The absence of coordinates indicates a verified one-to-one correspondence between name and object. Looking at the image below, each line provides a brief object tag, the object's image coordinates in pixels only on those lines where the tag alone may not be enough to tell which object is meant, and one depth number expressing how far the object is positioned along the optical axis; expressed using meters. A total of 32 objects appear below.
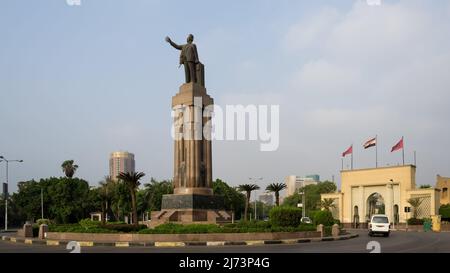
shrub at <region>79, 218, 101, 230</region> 34.33
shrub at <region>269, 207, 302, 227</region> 28.17
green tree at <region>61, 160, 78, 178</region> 83.75
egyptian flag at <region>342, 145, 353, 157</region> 62.03
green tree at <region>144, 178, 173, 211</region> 75.72
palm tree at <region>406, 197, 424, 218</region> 58.84
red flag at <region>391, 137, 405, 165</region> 56.47
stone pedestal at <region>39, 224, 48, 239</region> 29.33
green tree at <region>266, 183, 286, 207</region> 53.05
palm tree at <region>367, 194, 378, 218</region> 69.00
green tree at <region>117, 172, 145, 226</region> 34.41
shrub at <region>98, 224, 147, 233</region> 27.34
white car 32.73
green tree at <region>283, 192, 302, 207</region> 113.06
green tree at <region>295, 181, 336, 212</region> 106.31
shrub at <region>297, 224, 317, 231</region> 27.82
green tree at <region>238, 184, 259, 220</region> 50.84
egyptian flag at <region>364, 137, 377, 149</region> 58.22
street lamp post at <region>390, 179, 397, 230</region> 61.33
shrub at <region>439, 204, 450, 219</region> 59.25
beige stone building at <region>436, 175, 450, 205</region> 67.44
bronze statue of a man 34.59
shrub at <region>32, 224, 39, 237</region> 32.22
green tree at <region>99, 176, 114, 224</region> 65.17
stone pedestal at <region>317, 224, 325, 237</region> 28.63
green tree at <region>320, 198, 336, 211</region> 69.36
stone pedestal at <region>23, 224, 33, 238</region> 30.89
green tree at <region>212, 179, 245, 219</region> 76.38
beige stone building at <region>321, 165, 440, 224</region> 60.13
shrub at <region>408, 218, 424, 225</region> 54.88
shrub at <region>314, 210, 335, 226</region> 35.50
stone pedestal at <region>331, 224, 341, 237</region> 30.53
